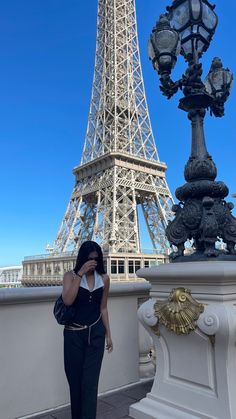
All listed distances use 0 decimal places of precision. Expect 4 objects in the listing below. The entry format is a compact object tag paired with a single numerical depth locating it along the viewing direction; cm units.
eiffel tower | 3409
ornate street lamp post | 293
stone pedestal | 229
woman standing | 233
